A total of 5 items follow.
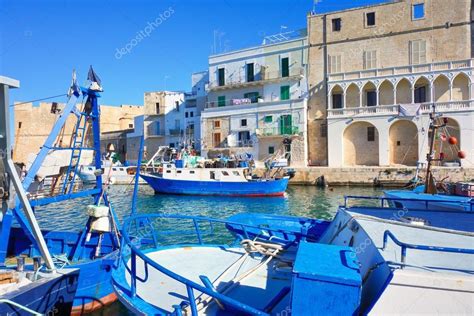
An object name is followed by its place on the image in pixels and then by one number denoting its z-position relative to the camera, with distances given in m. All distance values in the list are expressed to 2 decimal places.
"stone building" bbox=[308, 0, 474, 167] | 31.31
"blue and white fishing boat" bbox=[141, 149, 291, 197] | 25.75
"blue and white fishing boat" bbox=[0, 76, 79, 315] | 4.73
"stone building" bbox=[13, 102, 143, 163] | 54.31
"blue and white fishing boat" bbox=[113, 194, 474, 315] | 3.14
